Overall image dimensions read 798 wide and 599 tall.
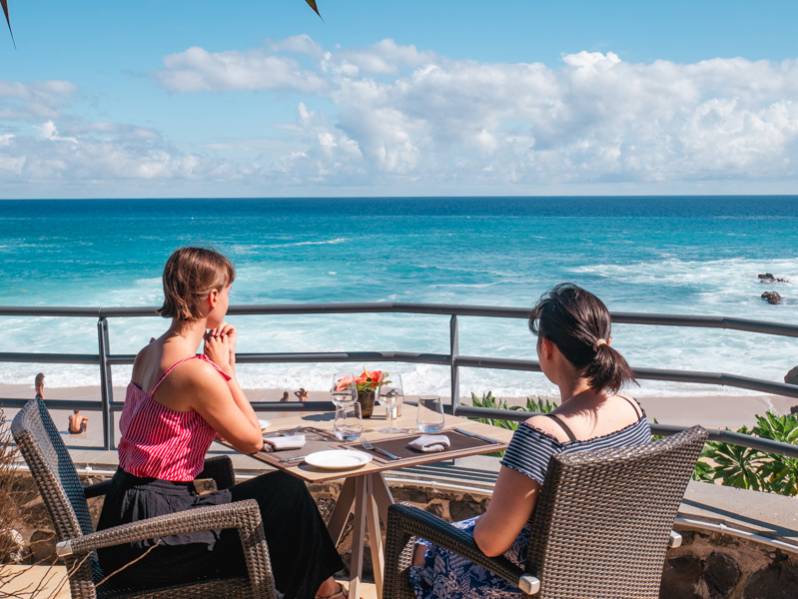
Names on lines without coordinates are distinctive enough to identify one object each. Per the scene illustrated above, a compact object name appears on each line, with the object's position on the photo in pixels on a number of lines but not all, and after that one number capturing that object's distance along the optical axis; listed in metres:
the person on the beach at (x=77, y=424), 11.41
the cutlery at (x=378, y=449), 2.70
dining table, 2.66
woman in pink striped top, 2.52
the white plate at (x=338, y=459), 2.59
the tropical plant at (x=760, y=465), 4.27
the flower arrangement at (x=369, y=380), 3.10
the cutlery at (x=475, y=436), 2.85
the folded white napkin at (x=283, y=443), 2.79
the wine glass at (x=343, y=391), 2.99
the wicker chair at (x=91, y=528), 2.31
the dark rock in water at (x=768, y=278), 32.34
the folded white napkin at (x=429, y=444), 2.75
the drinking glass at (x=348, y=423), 2.93
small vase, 3.12
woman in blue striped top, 2.06
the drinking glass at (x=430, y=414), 3.00
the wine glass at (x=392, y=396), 3.14
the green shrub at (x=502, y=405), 5.51
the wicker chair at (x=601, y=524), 2.00
